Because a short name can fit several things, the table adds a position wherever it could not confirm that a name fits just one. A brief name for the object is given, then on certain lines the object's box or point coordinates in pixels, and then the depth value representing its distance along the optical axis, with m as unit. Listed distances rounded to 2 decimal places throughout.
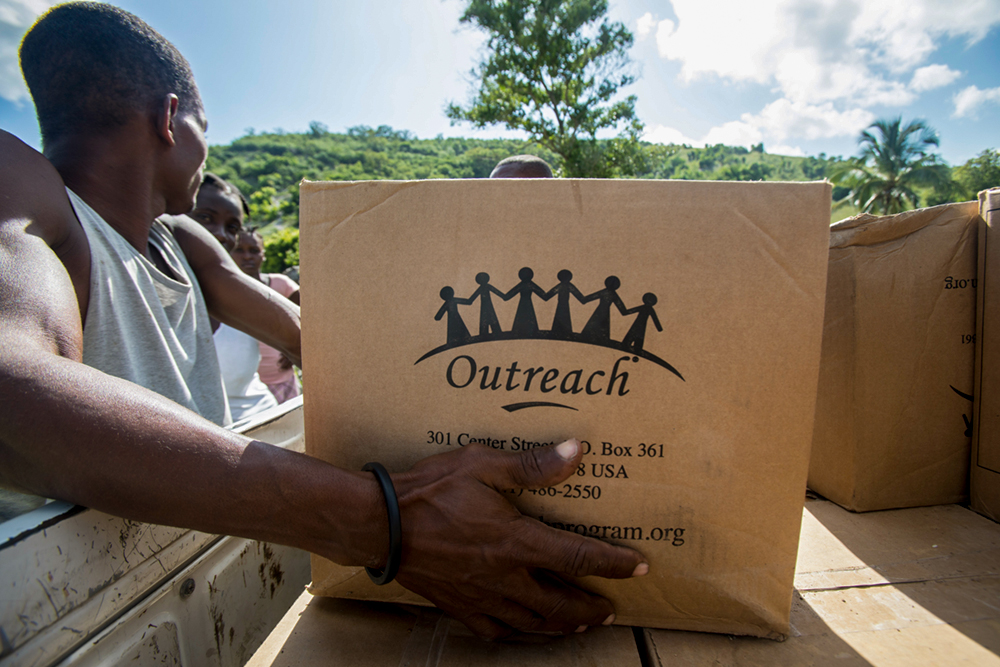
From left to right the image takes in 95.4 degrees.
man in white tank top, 0.55
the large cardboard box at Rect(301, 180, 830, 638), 0.67
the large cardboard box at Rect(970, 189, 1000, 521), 0.92
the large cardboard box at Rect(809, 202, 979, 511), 0.95
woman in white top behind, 2.01
